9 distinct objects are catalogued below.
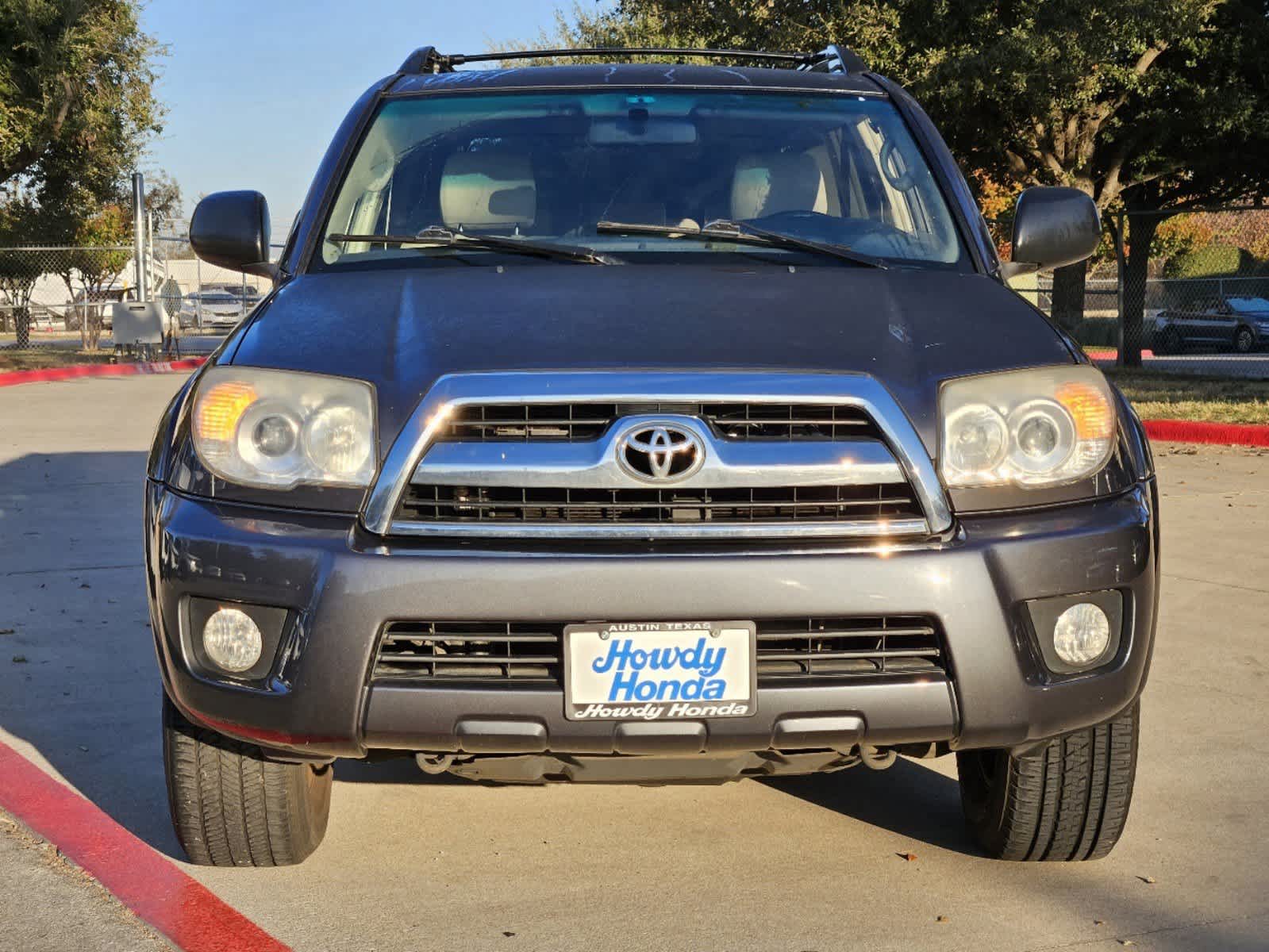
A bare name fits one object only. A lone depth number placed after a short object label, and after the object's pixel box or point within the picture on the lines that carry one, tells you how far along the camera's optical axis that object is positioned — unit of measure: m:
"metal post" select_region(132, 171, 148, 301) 25.31
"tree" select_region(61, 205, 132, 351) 32.78
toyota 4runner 3.07
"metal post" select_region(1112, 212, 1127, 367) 21.52
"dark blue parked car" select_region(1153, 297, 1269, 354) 30.53
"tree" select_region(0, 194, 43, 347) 30.39
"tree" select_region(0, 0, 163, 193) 24.27
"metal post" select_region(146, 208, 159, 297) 26.59
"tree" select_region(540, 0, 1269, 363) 19.70
